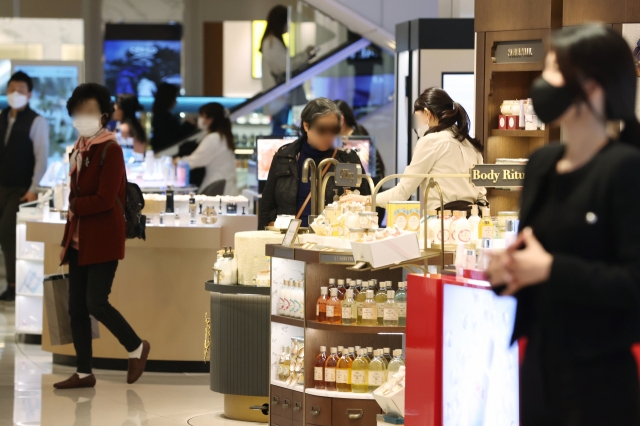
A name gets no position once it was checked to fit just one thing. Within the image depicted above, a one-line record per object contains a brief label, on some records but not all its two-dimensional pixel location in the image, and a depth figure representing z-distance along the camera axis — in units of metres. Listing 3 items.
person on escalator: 23.03
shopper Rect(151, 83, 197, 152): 22.88
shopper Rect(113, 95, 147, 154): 20.33
